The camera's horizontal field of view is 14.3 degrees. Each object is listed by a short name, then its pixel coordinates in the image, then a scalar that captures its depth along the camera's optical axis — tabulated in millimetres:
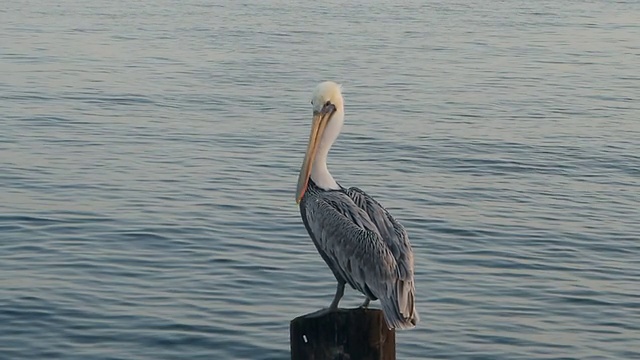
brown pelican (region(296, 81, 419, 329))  12382
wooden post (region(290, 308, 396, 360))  10545
